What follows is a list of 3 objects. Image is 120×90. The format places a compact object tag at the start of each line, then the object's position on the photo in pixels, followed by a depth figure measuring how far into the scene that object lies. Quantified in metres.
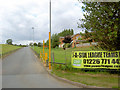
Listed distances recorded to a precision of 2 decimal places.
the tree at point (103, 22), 7.14
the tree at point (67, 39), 52.56
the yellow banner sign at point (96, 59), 7.92
